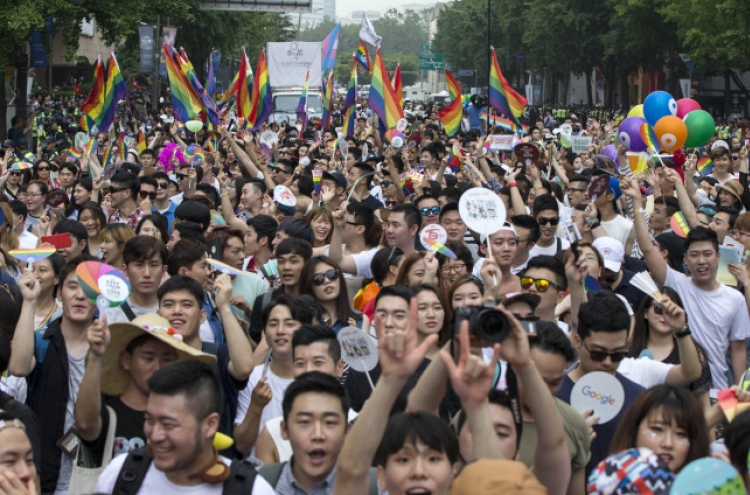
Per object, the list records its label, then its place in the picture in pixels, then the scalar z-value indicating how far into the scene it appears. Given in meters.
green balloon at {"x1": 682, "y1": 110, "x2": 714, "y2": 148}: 12.16
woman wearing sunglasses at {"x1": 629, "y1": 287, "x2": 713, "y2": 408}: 6.16
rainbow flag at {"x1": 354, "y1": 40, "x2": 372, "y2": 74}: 24.50
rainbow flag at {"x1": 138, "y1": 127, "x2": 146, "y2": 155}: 18.28
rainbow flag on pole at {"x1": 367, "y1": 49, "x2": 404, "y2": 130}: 17.98
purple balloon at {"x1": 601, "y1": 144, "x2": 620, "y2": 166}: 14.56
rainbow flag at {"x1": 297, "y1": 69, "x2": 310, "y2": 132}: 21.95
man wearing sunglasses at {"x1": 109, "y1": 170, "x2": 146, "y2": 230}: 10.44
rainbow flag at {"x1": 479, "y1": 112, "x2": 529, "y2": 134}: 19.22
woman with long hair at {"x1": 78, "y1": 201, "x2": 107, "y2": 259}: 9.40
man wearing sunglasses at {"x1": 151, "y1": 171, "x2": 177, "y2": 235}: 10.90
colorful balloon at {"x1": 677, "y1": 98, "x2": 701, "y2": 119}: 13.00
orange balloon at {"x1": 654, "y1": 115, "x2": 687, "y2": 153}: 11.52
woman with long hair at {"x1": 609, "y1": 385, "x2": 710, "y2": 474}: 4.17
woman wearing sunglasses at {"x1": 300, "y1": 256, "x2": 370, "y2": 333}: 6.90
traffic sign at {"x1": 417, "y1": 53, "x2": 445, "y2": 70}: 66.31
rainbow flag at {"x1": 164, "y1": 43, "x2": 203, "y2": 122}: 17.75
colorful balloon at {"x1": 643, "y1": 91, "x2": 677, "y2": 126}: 11.99
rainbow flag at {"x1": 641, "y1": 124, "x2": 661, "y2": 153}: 11.77
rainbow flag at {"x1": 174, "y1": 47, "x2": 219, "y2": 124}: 17.80
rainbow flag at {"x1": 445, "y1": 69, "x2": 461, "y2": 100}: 20.12
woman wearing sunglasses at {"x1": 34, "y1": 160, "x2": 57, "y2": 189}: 14.27
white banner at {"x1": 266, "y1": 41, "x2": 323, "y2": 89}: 34.34
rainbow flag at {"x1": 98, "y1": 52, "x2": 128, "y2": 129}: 17.03
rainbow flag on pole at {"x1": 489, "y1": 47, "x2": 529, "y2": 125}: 18.91
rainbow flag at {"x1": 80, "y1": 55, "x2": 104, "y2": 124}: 17.08
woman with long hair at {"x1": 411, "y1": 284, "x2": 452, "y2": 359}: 5.83
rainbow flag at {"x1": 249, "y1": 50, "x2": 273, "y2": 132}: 19.47
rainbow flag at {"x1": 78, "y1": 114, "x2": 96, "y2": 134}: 17.14
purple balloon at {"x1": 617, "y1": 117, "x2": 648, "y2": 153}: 12.20
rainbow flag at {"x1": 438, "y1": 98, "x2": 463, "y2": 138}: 18.59
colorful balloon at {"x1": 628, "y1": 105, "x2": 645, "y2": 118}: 13.28
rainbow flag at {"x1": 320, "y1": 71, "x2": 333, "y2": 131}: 20.78
